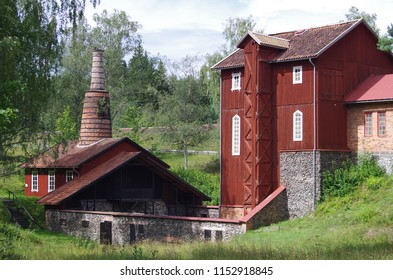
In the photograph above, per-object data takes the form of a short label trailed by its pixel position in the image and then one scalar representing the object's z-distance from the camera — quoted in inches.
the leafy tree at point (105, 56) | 2640.3
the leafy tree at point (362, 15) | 2192.4
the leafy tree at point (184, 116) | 2385.6
